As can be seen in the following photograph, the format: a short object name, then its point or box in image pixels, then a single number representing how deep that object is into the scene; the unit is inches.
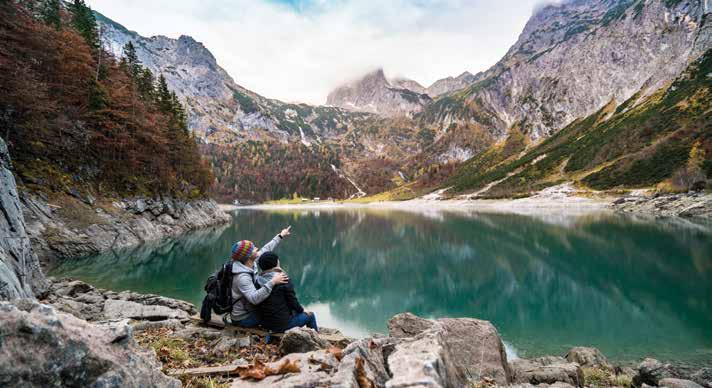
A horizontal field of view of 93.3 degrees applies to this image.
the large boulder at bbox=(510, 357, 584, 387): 358.0
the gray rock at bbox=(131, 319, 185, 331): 403.9
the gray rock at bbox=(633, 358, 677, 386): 372.8
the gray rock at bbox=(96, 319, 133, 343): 143.8
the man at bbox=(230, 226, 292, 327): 326.3
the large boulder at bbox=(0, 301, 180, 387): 108.7
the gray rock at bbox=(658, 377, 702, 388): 331.0
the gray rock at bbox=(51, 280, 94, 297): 634.2
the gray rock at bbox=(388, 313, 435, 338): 419.0
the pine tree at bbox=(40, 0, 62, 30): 1606.5
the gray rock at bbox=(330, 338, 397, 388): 161.5
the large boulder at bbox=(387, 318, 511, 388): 144.6
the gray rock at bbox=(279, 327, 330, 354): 282.6
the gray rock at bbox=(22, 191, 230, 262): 1027.3
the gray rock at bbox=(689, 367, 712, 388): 372.5
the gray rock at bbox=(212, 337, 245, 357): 319.3
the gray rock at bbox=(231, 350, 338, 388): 171.8
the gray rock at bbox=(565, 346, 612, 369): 453.4
